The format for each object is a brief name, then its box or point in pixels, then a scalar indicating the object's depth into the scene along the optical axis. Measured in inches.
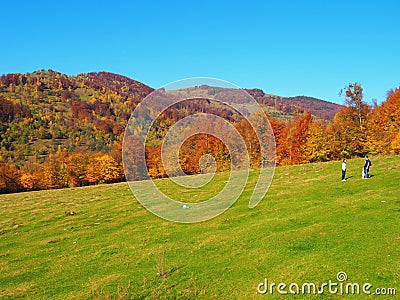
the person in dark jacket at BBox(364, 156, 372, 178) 1130.6
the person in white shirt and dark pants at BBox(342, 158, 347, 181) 1157.4
